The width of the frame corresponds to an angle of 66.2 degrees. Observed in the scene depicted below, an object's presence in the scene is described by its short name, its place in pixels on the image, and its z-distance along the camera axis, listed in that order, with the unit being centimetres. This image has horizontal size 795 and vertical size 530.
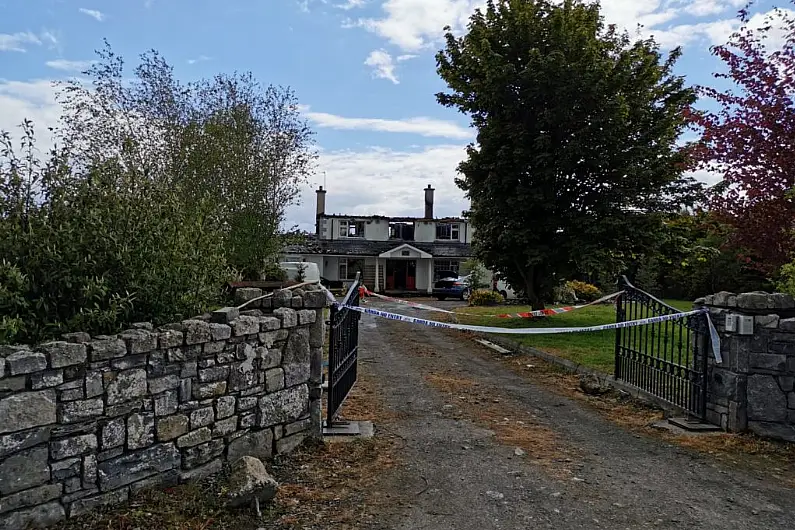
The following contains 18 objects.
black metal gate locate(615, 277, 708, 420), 703
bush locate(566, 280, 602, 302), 3022
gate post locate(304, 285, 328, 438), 607
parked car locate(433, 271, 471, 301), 3551
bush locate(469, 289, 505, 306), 2838
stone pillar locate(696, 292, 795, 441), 639
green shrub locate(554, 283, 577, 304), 2747
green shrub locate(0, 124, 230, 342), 464
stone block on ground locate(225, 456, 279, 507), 434
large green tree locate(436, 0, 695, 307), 1486
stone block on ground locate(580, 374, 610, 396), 882
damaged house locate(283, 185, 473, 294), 4106
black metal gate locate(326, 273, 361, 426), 640
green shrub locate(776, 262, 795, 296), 809
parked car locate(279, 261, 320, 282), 2306
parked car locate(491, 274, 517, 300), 3450
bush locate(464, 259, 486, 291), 3139
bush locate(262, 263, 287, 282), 1695
